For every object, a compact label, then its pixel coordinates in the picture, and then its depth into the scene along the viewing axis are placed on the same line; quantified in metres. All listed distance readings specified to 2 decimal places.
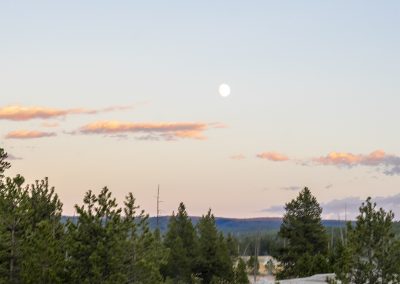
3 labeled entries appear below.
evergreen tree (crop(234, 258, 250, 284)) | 52.53
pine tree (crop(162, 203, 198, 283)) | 55.28
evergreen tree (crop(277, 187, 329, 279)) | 55.34
